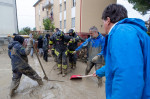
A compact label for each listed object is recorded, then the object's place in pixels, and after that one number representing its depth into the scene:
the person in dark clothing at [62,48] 5.09
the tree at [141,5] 9.49
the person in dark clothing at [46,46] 7.68
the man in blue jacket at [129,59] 0.91
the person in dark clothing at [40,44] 8.73
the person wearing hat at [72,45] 5.41
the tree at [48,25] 19.53
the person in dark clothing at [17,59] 3.46
